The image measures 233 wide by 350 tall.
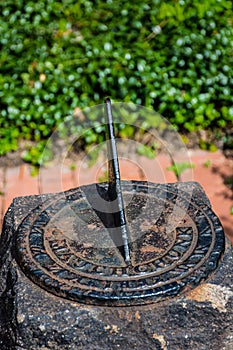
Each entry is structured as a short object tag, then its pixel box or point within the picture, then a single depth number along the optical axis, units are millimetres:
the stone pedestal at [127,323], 2193
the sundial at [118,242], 2262
